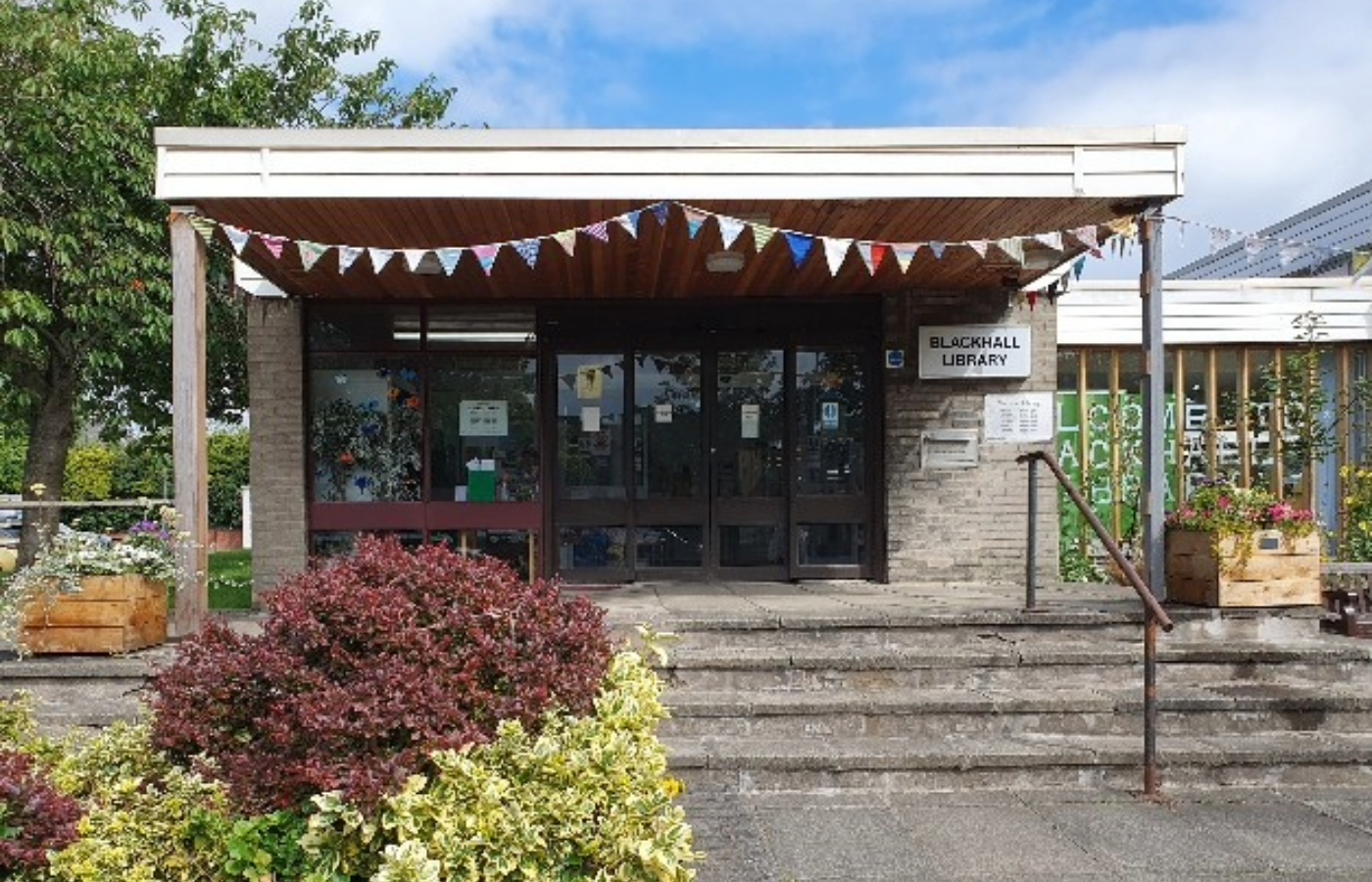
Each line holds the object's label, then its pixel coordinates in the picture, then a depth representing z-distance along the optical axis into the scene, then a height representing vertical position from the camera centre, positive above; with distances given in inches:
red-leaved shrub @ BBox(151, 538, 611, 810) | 141.8 -29.1
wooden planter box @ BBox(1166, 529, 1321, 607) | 276.2 -31.3
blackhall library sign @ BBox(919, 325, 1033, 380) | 374.0 +28.3
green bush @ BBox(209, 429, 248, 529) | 948.0 -23.7
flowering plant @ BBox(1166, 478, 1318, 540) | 277.4 -17.9
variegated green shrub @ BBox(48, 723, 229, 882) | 140.3 -47.0
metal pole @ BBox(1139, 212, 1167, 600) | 285.7 +8.7
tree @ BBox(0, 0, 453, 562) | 395.2 +87.0
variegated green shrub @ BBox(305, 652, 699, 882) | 137.0 -44.8
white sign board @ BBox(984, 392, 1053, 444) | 376.2 +8.2
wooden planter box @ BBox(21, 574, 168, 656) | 248.7 -36.4
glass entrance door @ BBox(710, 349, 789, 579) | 383.2 -3.9
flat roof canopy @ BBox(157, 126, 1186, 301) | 267.7 +62.3
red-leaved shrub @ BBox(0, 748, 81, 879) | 141.5 -46.0
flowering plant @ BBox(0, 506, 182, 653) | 247.1 -24.5
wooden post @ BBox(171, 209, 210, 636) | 268.5 +7.5
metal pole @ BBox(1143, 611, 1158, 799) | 218.1 -50.3
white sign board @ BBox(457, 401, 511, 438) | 378.6 +8.2
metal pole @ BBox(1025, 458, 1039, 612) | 282.4 -29.0
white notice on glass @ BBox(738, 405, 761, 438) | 384.5 +8.2
